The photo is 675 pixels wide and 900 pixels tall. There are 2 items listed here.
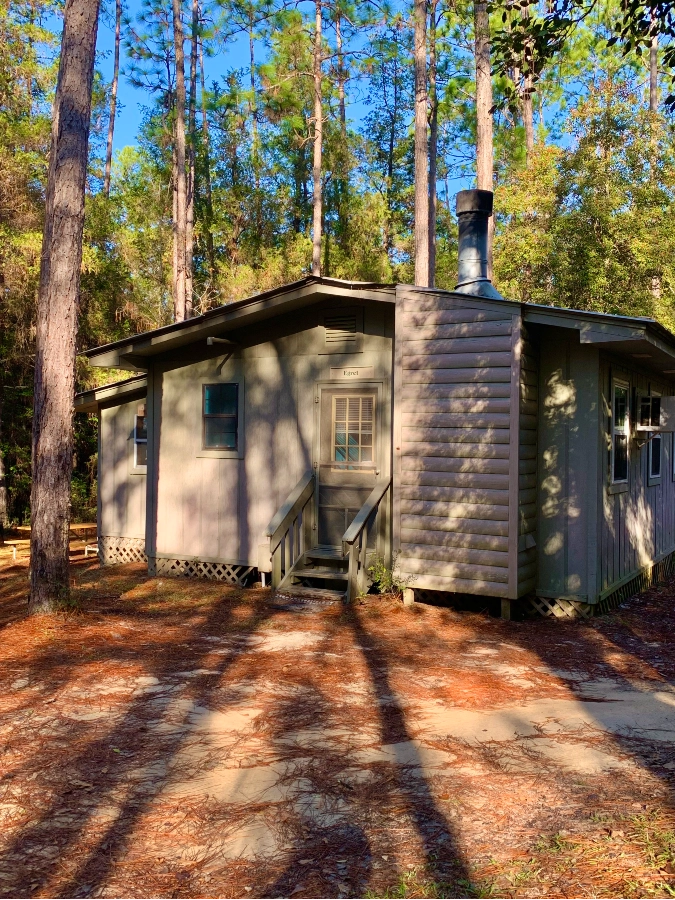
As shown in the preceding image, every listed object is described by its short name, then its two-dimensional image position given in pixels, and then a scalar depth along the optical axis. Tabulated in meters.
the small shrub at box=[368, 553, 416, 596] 8.84
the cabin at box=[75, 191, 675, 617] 8.27
